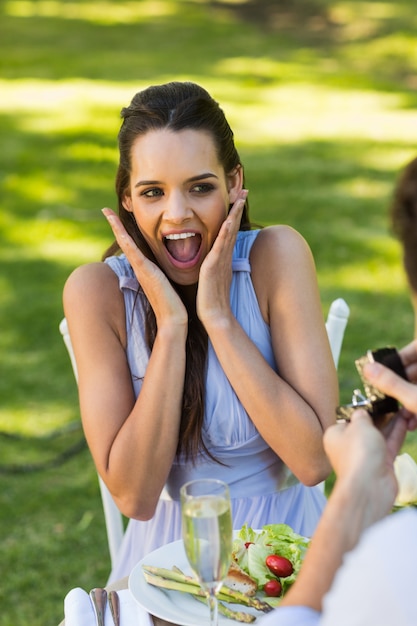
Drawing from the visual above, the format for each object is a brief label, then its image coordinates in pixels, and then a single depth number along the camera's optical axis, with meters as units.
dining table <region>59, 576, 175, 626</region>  2.42
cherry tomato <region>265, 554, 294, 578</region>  2.25
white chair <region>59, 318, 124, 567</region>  3.33
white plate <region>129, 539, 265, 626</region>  2.17
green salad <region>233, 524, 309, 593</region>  2.26
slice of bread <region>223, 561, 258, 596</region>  2.24
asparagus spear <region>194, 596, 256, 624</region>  2.16
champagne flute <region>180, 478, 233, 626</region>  1.95
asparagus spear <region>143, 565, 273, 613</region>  2.21
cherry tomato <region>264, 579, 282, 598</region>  2.23
